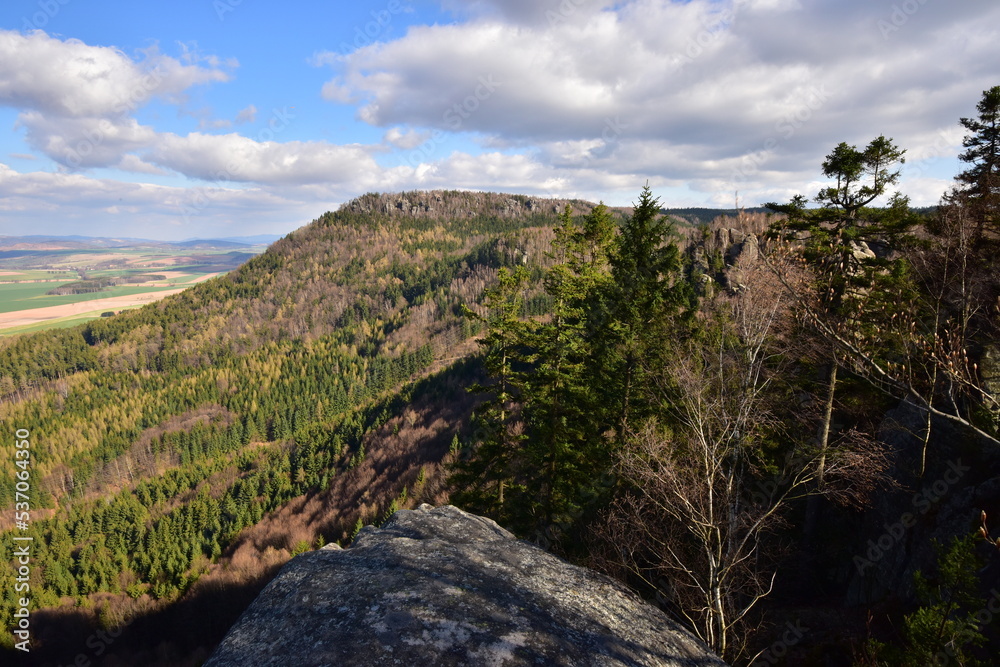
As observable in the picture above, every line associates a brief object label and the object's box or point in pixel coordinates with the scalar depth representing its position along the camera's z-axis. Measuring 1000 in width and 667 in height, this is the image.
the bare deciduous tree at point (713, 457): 8.84
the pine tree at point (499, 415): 16.73
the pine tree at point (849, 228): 13.20
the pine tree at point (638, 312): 14.99
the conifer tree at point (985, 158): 15.76
